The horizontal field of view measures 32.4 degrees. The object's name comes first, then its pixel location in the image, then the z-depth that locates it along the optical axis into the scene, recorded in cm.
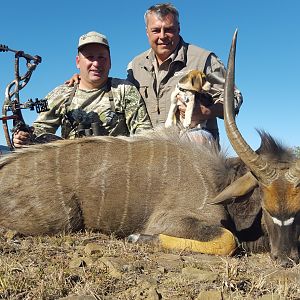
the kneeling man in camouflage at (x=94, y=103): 500
